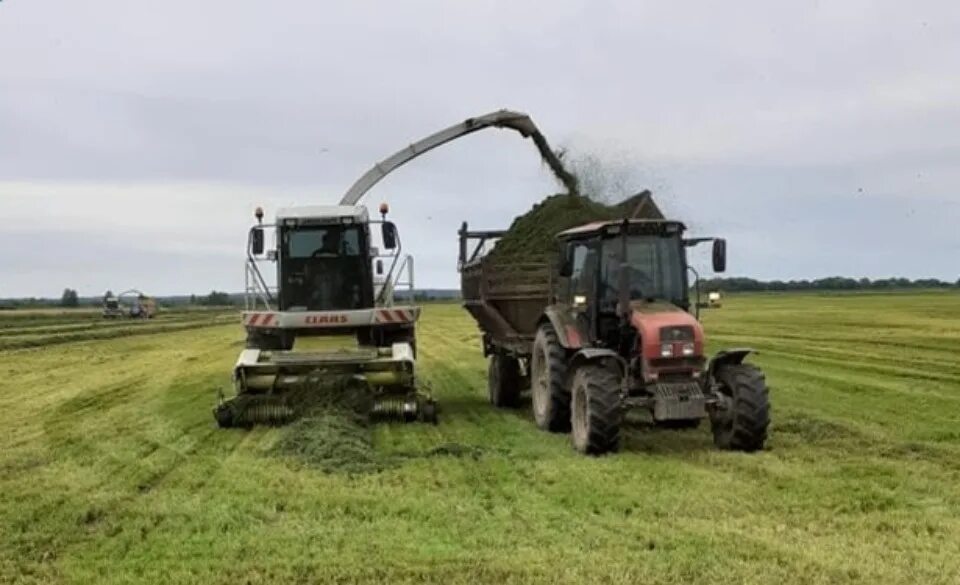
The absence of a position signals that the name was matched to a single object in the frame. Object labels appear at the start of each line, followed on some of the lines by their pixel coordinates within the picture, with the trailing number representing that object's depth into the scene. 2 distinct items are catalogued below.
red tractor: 10.91
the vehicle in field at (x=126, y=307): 73.38
